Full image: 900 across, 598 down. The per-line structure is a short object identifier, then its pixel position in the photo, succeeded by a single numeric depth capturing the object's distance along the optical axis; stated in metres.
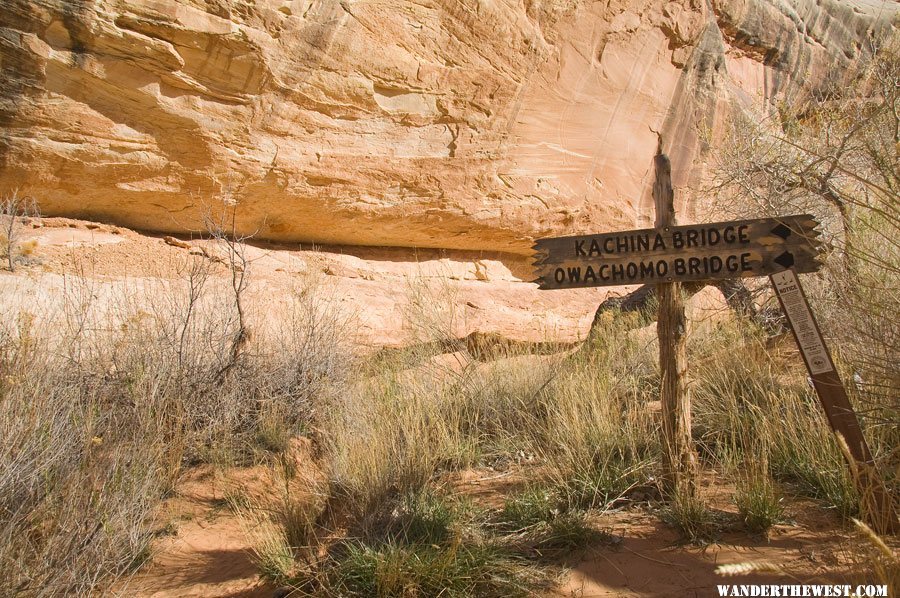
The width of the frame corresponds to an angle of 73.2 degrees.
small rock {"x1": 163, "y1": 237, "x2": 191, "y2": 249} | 8.22
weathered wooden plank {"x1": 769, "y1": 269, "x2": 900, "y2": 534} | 2.48
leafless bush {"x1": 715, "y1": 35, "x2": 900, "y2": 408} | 2.90
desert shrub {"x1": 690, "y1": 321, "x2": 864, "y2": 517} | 2.87
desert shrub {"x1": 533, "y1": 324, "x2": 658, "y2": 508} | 3.09
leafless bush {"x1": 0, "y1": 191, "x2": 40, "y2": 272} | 6.58
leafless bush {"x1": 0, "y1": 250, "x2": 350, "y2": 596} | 2.66
